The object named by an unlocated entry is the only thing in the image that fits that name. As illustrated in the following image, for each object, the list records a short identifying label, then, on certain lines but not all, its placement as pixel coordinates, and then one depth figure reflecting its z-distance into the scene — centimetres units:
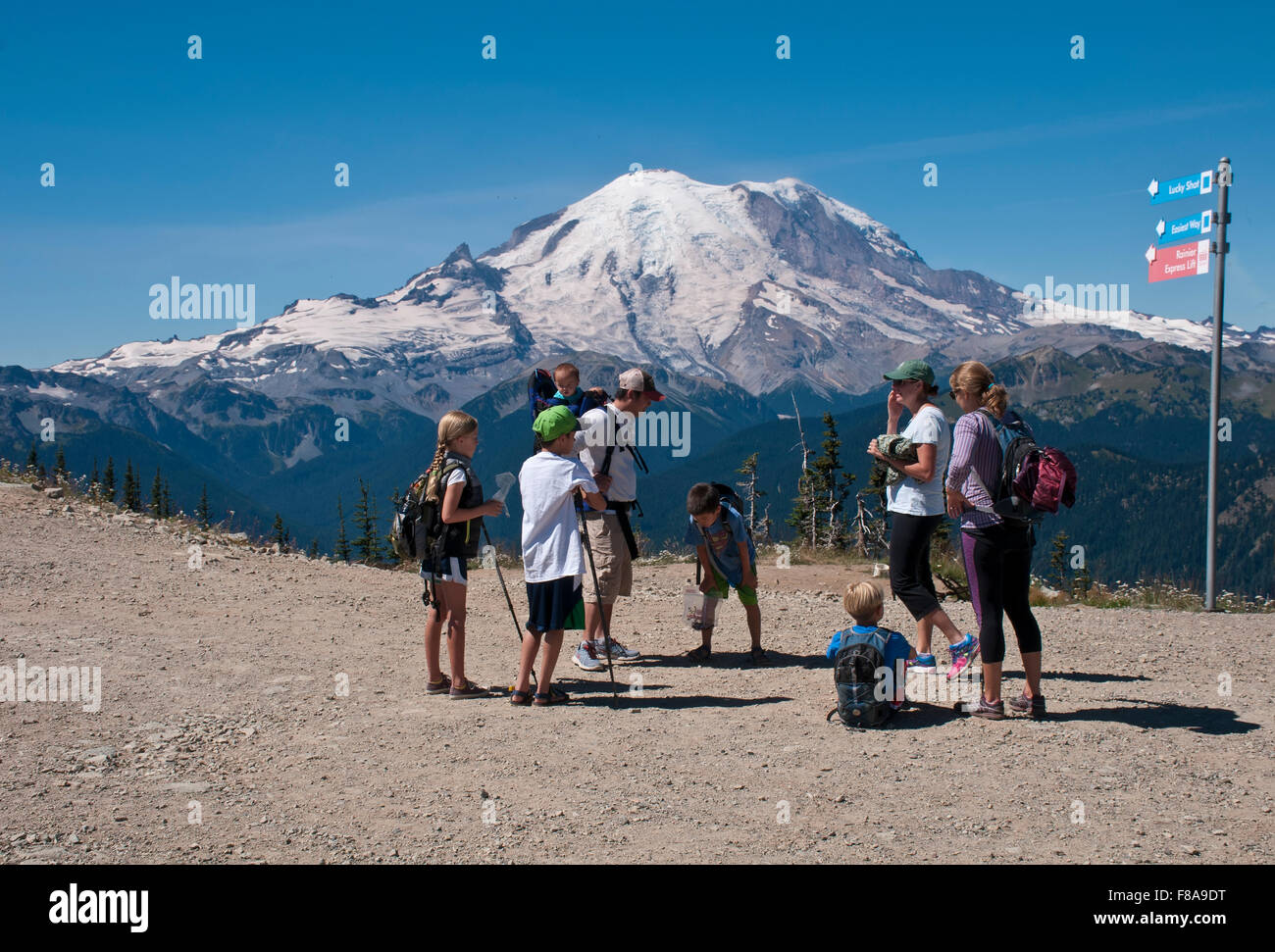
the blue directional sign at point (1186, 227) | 1238
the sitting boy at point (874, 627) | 724
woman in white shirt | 766
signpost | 1227
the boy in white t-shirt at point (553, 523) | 757
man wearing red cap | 876
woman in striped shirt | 696
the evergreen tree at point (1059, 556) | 7262
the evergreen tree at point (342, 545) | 8506
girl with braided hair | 786
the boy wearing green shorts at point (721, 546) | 910
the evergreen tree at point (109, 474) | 8052
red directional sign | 1244
